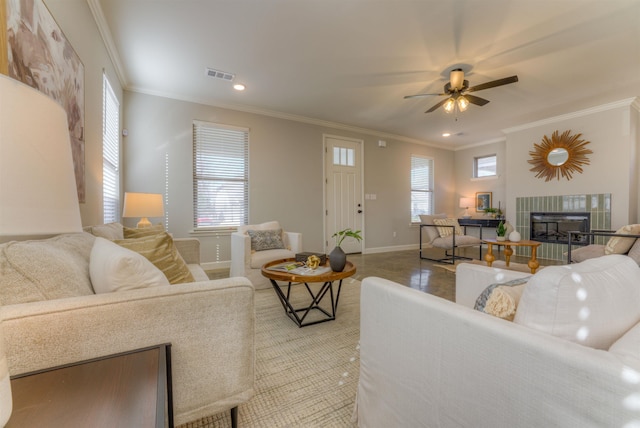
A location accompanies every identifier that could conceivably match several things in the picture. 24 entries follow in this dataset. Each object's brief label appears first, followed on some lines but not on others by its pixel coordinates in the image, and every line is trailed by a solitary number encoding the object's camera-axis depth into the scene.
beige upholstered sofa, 0.77
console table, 5.77
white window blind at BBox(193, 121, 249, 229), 4.07
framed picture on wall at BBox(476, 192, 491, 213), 6.32
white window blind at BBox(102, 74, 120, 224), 2.71
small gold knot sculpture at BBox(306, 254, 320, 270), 2.23
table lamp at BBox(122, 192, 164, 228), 2.82
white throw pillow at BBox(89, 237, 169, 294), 0.97
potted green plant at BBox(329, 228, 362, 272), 2.12
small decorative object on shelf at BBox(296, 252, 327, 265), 2.41
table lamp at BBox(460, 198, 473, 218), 6.50
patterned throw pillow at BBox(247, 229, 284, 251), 3.36
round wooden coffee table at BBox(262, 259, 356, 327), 1.96
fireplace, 4.60
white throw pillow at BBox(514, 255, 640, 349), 0.69
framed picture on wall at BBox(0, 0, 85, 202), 1.14
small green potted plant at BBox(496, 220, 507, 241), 4.00
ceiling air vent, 3.23
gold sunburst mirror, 4.57
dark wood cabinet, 0.53
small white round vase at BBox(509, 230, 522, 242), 3.75
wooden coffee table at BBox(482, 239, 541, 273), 3.21
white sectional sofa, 0.53
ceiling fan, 3.02
